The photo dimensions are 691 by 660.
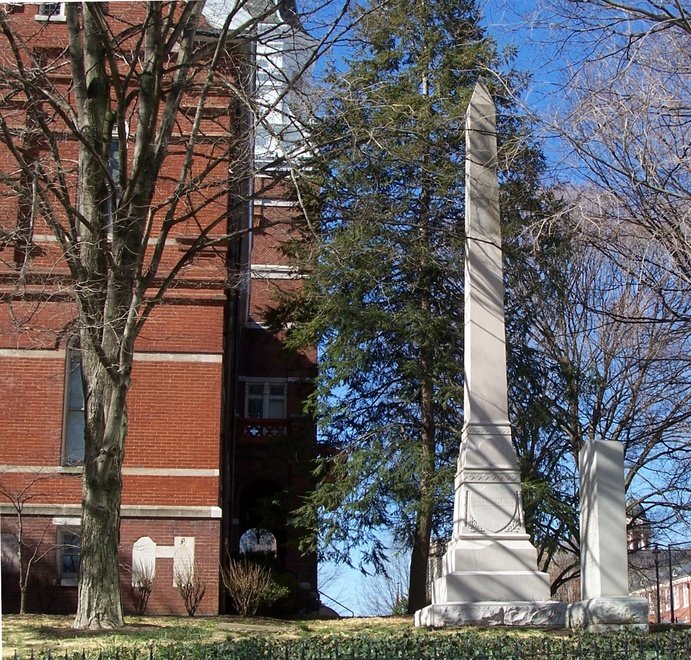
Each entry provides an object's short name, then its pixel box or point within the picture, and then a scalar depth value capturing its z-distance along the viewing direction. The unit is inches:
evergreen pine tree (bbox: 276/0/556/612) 866.1
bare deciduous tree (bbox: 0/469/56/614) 792.9
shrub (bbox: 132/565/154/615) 793.6
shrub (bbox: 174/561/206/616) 794.2
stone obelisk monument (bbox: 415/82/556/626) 498.9
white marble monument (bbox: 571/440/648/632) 446.3
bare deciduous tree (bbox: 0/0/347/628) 482.0
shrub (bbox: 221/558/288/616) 747.4
